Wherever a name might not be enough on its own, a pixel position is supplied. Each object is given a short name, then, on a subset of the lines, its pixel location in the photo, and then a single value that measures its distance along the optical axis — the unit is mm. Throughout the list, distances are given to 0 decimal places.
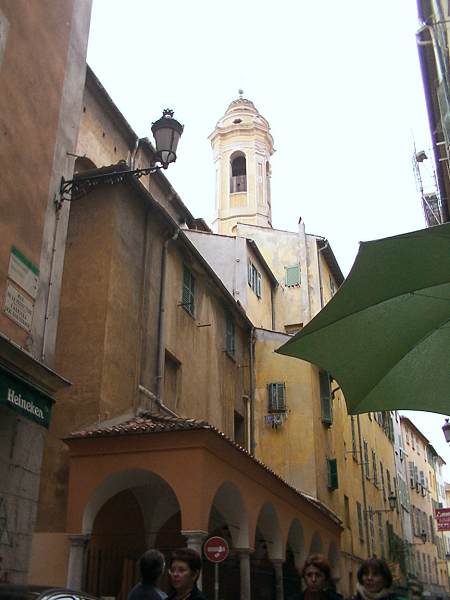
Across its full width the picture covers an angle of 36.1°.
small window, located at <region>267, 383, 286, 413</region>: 22312
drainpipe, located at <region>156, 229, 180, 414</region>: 14578
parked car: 4540
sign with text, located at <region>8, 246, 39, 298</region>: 8914
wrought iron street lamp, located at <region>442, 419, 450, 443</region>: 13719
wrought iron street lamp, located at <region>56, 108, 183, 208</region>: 10461
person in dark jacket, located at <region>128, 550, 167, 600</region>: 5133
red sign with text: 14393
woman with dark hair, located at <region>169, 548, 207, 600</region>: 4199
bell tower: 36344
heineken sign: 7863
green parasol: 4086
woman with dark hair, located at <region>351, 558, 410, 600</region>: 4016
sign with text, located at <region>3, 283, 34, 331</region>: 8742
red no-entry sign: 9969
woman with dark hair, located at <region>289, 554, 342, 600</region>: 4199
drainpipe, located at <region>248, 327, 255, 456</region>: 20966
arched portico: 11148
